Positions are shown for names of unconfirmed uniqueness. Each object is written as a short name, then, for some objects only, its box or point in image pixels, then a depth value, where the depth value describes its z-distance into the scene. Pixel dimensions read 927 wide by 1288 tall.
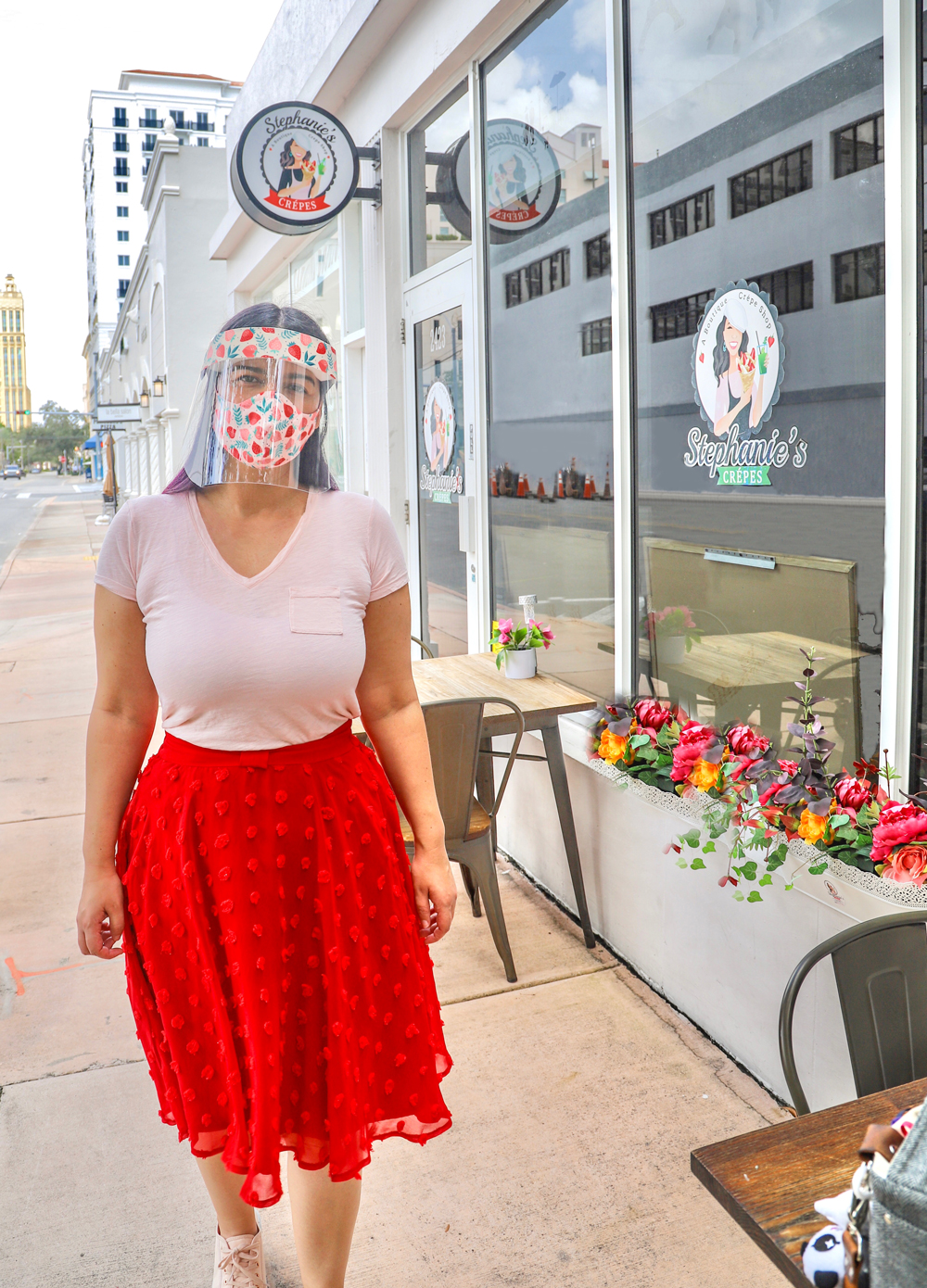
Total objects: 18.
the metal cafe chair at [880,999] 1.66
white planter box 2.48
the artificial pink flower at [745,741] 2.69
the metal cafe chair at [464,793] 3.12
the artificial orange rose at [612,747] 3.25
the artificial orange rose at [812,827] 2.31
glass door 4.88
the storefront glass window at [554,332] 3.67
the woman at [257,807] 1.64
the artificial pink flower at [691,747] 2.89
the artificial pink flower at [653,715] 3.22
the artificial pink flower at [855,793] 2.29
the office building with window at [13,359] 134.12
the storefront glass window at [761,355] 2.39
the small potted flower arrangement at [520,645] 3.99
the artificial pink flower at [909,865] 2.09
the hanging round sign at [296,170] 5.15
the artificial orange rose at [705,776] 2.79
